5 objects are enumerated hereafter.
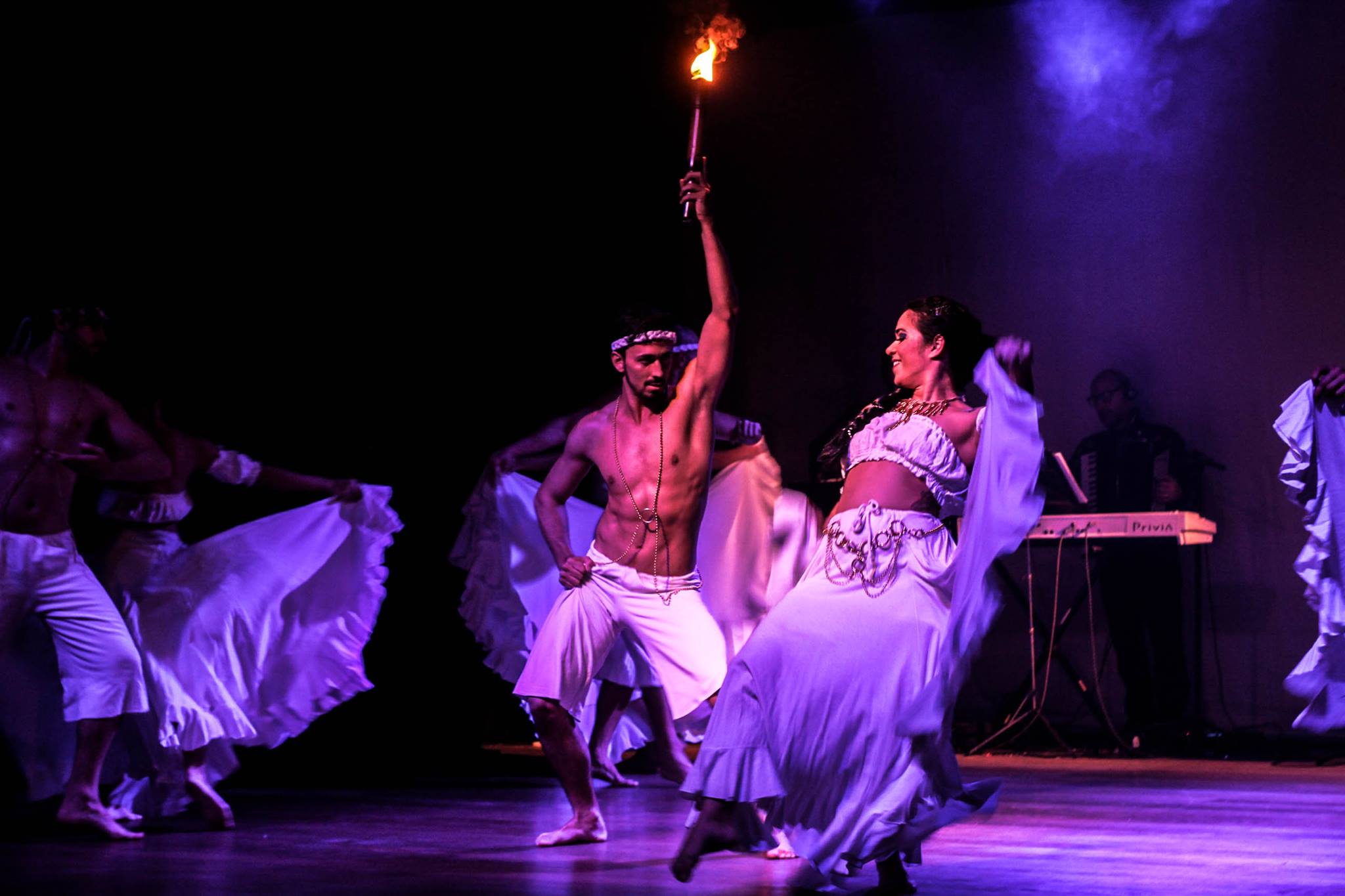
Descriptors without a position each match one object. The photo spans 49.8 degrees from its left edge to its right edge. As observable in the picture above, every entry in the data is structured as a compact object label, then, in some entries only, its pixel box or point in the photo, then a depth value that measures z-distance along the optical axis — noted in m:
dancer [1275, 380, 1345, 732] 4.64
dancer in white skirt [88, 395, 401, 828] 5.62
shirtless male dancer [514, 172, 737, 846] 4.89
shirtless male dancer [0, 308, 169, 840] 5.13
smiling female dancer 3.57
